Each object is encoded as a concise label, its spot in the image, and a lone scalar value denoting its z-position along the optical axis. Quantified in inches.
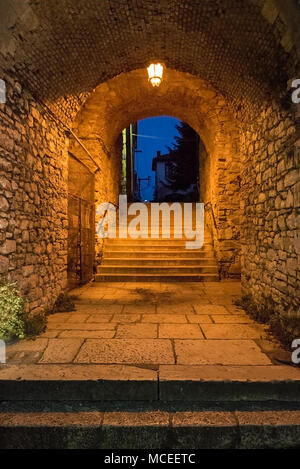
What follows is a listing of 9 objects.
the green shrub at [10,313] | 111.3
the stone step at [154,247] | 301.3
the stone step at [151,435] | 75.2
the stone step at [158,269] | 265.4
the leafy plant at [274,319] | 112.8
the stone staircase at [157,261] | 258.7
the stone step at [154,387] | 85.1
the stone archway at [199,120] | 269.9
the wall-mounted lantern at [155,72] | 184.1
